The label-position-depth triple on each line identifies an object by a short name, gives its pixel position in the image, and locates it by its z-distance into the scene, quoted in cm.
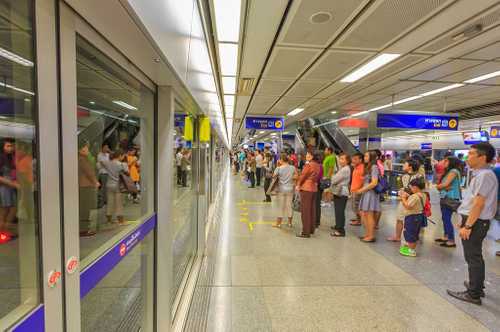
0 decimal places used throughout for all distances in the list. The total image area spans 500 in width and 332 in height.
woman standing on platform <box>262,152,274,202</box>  835
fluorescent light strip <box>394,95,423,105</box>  659
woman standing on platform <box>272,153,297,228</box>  528
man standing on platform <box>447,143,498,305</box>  264
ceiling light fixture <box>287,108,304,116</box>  851
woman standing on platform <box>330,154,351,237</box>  493
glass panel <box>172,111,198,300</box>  294
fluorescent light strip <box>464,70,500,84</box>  458
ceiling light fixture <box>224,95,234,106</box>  668
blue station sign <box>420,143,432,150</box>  1519
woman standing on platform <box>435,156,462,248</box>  439
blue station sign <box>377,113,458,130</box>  627
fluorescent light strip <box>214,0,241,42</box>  255
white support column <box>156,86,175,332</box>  193
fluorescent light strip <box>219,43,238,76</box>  352
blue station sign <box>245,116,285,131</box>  977
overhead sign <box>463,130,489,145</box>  1086
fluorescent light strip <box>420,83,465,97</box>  536
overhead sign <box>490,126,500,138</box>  954
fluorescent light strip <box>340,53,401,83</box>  372
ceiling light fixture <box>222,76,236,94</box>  500
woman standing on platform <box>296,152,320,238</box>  473
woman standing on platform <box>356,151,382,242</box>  453
